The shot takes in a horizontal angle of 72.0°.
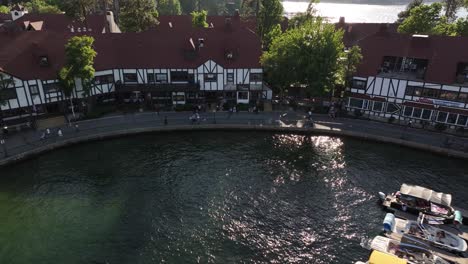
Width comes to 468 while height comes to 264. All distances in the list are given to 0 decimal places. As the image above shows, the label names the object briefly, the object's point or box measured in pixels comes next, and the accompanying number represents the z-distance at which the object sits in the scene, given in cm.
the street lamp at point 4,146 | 4312
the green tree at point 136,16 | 7672
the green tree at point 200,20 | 8938
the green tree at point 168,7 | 13775
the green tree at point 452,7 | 8101
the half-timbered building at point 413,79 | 5009
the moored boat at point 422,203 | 3366
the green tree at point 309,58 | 5462
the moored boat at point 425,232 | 3042
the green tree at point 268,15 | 8162
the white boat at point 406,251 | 2867
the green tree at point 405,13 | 9062
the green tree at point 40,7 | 10141
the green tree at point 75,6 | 6834
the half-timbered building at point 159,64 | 5389
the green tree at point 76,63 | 5059
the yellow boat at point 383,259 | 2667
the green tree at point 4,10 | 10649
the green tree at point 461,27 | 6406
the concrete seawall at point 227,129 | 4512
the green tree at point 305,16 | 7431
